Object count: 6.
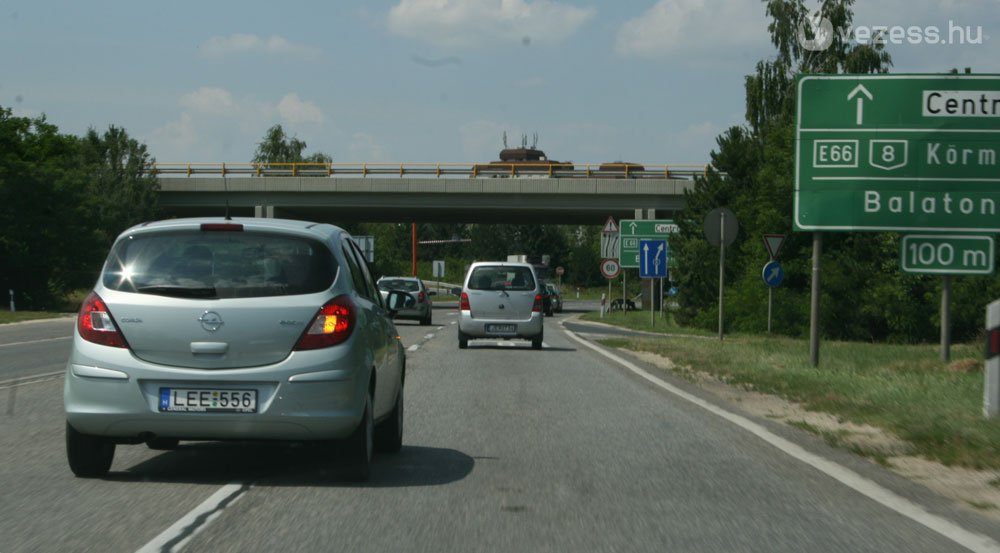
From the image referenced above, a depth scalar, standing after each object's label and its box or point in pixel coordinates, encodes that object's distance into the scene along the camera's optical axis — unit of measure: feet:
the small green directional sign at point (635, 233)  146.51
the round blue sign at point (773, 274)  96.94
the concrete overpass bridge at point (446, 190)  194.70
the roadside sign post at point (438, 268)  308.60
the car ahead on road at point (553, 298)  195.45
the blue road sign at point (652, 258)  124.47
